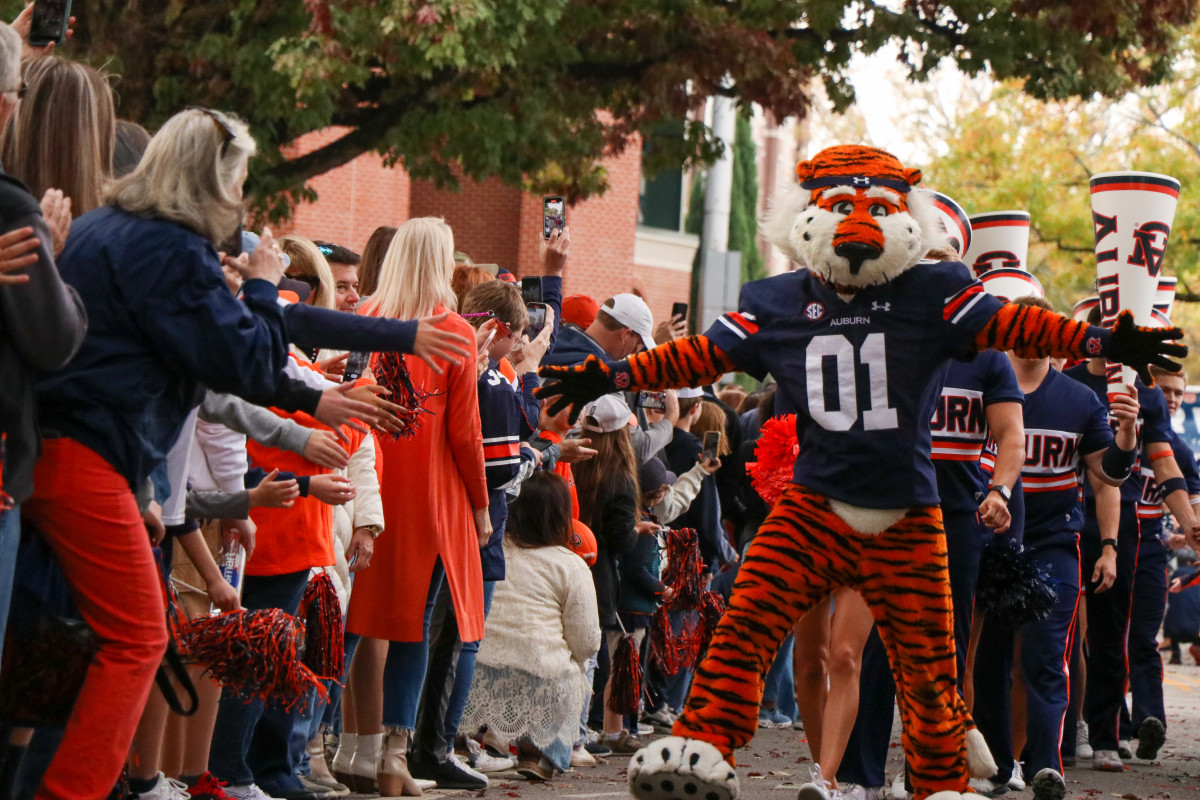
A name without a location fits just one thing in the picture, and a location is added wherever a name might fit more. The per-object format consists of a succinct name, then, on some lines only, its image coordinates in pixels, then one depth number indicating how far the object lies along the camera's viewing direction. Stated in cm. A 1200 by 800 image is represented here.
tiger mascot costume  1030
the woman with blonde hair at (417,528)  1255
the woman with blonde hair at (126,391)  773
